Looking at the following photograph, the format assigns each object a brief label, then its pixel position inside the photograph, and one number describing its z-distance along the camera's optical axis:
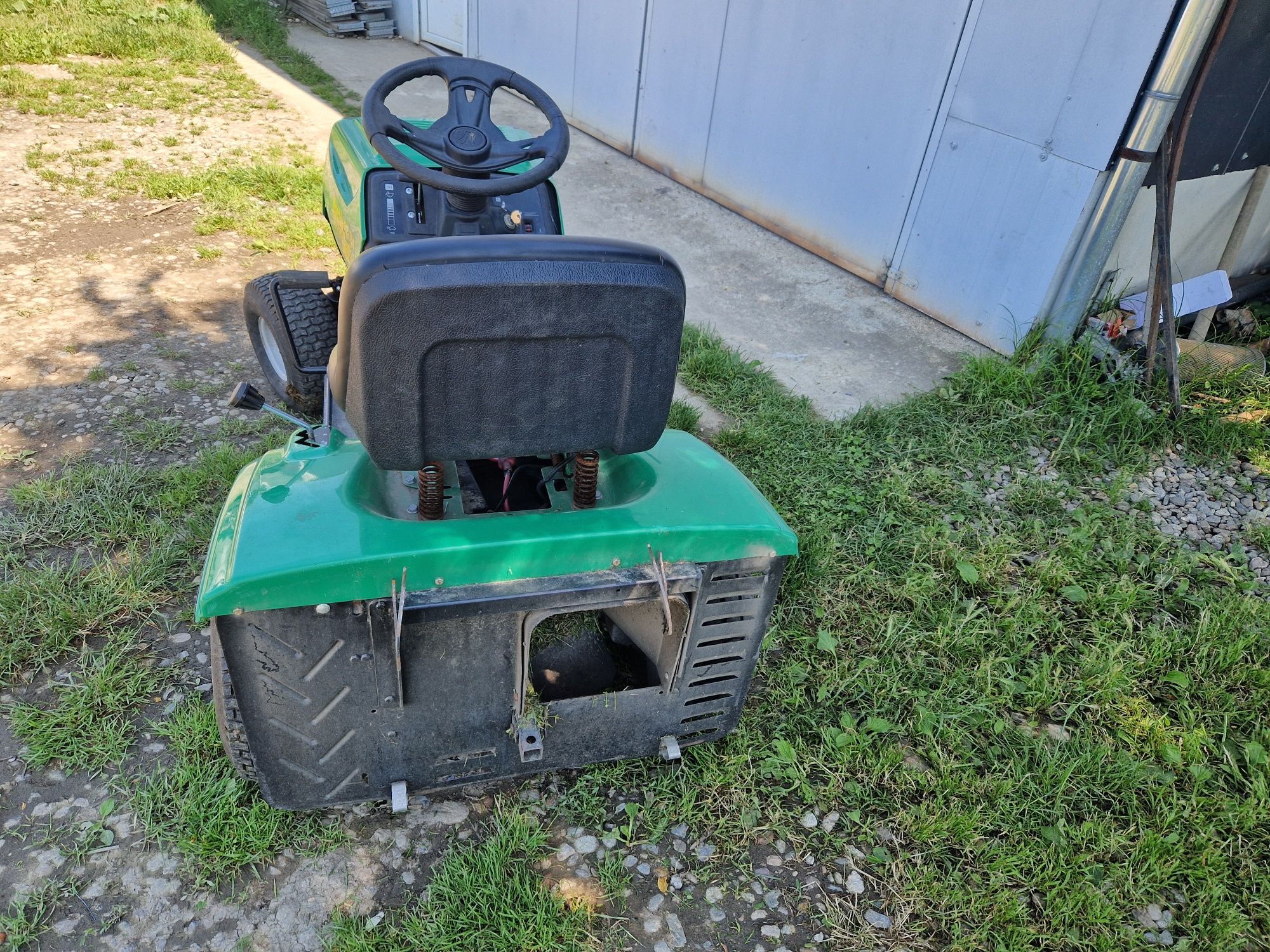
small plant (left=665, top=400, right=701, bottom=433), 3.32
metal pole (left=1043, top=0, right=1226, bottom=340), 3.15
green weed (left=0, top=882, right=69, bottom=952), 1.65
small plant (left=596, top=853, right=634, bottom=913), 1.85
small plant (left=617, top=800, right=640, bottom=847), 1.97
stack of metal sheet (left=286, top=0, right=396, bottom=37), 8.33
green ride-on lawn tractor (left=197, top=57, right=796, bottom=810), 1.41
